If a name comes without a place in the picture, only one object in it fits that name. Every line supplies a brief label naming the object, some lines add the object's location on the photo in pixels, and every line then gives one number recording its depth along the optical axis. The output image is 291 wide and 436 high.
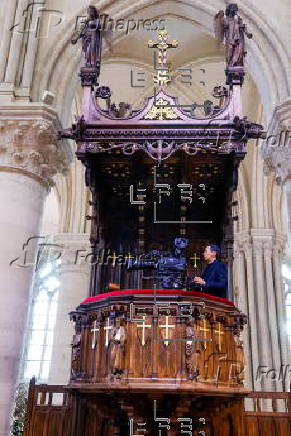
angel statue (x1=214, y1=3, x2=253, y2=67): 5.63
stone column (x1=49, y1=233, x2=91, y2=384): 10.61
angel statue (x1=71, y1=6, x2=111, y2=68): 5.68
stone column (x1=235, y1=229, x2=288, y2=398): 10.55
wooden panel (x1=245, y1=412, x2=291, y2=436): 5.13
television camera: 5.90
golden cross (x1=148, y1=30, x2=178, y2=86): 6.00
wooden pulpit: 3.88
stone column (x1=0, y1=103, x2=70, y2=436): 5.97
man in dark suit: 4.70
